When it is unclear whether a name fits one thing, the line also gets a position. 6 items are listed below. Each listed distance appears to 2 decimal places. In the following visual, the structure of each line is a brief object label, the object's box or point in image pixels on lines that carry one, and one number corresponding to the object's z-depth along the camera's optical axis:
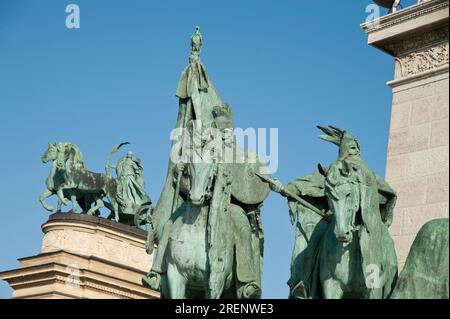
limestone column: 12.01
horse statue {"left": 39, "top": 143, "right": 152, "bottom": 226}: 33.53
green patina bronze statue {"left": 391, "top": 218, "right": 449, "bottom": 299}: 9.28
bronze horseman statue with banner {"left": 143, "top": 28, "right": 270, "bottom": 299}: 11.30
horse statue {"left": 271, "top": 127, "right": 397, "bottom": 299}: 9.92
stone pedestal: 30.02
